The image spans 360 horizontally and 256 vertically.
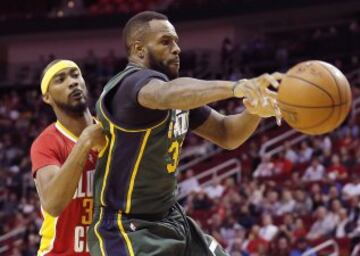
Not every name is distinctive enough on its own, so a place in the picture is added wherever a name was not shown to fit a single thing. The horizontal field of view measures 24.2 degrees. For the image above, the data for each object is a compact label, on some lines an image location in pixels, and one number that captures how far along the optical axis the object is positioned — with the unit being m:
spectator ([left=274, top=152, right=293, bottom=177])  13.69
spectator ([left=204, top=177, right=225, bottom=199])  13.87
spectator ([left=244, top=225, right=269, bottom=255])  11.33
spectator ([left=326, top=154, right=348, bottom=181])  12.29
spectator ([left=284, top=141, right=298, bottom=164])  13.94
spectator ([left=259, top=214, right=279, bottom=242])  11.51
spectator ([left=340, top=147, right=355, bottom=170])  12.86
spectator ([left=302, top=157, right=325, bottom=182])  12.70
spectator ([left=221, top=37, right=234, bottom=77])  19.88
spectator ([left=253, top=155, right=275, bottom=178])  13.98
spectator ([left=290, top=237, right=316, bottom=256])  10.91
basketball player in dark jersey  4.09
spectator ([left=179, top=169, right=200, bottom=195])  14.82
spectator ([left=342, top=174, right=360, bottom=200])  11.60
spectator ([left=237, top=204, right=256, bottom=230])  12.35
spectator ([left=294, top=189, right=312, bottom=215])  11.86
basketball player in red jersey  4.39
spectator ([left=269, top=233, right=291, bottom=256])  11.00
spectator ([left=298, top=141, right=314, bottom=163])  13.77
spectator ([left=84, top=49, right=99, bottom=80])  21.95
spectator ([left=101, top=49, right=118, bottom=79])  21.64
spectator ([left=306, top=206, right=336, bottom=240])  11.29
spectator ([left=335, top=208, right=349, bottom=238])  11.02
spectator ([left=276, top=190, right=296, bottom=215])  12.09
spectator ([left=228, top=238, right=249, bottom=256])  11.65
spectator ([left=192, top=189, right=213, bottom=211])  13.51
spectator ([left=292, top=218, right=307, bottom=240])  11.23
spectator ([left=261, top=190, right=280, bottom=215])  12.33
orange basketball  3.60
